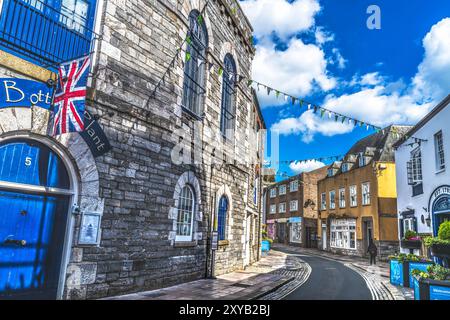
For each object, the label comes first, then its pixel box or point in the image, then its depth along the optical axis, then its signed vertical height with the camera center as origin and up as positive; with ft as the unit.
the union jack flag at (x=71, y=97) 18.94 +6.80
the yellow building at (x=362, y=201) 72.90 +7.10
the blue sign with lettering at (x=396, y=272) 35.45 -4.23
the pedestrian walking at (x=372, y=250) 61.46 -3.50
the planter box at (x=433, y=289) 19.02 -3.18
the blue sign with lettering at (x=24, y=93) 17.39 +6.60
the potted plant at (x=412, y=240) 45.55 -0.92
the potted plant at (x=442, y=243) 27.21 -0.71
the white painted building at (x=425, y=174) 43.19 +8.51
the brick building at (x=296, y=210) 108.27 +6.24
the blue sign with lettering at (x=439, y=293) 18.92 -3.29
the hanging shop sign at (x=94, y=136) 21.44 +5.26
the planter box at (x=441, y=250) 26.99 -1.29
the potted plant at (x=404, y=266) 33.33 -3.38
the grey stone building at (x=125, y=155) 18.89 +4.48
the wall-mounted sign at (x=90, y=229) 20.57 -0.63
